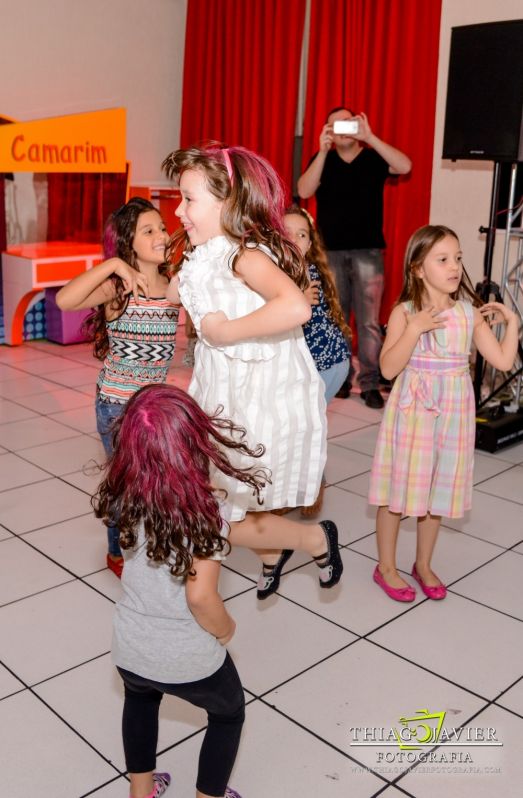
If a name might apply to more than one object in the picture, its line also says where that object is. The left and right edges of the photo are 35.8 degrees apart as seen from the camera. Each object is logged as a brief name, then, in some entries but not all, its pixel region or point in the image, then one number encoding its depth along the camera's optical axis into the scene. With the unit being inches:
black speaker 138.3
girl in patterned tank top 89.1
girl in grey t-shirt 50.6
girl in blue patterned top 104.5
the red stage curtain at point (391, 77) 180.4
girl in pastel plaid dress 86.8
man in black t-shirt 174.6
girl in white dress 67.0
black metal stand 143.9
